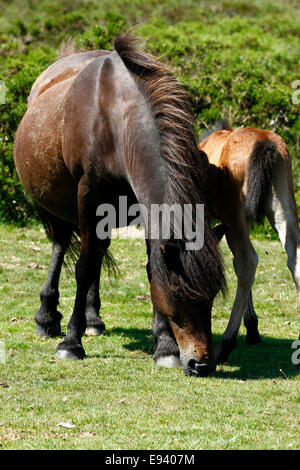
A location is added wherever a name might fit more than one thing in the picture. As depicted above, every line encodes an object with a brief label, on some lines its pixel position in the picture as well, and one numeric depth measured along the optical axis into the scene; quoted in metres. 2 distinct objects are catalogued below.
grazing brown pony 10.26
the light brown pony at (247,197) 11.26
